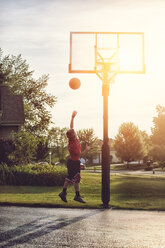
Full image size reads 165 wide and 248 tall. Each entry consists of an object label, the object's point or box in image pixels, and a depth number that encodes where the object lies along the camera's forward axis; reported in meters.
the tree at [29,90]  44.59
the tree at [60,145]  74.12
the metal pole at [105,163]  10.31
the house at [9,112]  35.12
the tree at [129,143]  63.08
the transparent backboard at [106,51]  11.73
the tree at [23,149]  22.33
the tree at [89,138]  67.04
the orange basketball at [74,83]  11.11
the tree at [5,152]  22.11
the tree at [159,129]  43.91
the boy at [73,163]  9.45
